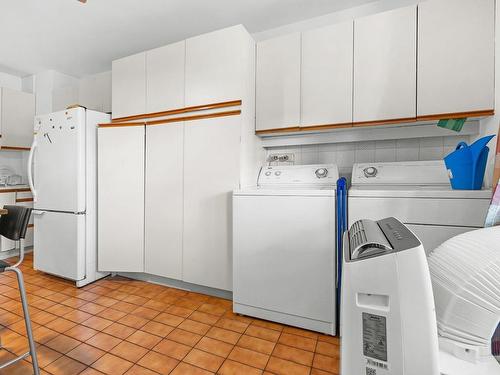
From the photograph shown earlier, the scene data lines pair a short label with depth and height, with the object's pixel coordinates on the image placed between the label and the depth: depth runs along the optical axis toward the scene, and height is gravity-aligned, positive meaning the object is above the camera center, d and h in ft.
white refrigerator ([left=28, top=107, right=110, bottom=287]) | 8.25 -0.28
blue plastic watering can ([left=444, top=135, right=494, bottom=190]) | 4.93 +0.43
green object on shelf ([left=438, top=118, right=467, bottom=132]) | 6.08 +1.48
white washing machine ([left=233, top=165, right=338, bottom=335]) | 5.64 -1.62
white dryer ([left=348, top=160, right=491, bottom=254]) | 4.80 -0.42
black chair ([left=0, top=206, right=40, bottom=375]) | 4.23 -0.84
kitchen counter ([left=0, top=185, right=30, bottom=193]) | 10.64 -0.27
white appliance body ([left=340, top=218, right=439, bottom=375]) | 1.72 -0.87
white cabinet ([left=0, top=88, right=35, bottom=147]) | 11.60 +2.97
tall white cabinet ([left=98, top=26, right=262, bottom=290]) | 7.11 +0.61
